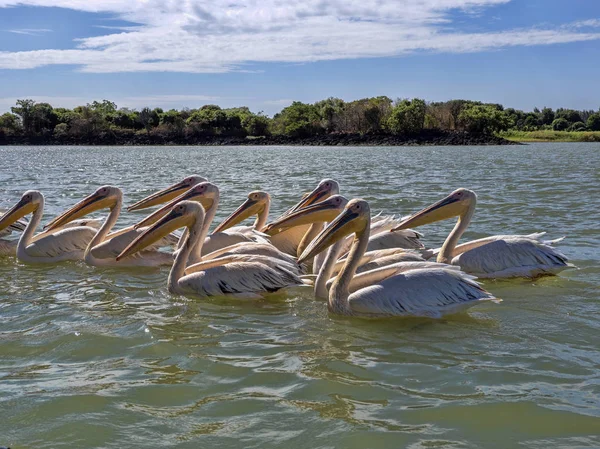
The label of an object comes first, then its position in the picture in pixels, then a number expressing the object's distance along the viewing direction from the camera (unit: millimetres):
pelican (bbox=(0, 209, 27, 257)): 7004
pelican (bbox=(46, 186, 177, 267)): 6324
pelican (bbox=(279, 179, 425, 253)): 6105
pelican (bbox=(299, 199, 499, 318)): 4383
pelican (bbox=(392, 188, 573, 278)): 5520
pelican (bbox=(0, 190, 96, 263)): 6590
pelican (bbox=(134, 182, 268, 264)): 6195
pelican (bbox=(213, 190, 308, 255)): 6574
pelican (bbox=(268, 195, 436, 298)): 5102
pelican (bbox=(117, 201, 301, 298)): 5004
